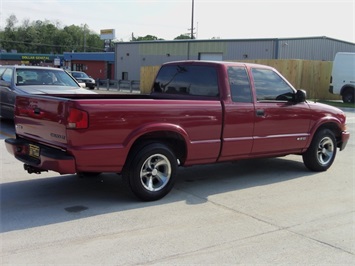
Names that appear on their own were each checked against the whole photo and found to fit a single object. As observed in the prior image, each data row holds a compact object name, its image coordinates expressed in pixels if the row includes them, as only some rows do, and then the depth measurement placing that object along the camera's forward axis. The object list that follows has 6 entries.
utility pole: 52.78
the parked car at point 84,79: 35.67
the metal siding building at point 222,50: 37.34
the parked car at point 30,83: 11.08
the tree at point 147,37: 129.88
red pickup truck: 5.00
